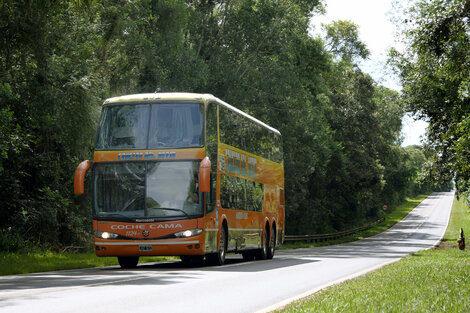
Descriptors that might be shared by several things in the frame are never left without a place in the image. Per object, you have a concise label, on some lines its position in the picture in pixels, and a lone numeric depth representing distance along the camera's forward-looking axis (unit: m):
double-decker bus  19.75
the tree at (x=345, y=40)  79.44
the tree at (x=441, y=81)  22.94
